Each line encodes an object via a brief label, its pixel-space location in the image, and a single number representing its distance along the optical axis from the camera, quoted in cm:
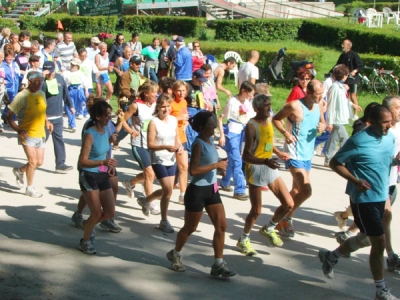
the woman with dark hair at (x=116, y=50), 1916
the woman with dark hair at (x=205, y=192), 684
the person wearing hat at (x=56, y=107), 1109
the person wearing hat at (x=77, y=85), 1536
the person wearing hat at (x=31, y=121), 967
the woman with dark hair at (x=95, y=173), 741
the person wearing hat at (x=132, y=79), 1165
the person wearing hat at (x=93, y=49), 1831
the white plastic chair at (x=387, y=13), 3771
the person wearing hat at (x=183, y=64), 1588
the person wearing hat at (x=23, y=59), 1527
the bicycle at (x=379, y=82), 1944
